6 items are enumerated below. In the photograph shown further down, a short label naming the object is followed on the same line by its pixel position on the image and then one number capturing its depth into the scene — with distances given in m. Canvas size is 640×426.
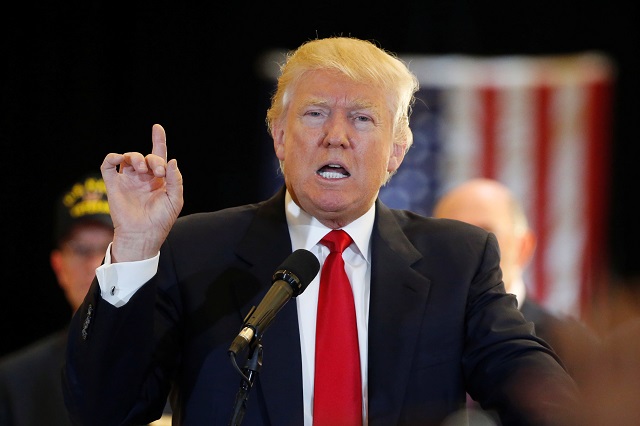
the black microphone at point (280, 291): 7.74
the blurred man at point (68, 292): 8.54
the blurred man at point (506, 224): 8.97
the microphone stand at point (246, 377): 7.72
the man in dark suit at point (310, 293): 7.88
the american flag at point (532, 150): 10.14
